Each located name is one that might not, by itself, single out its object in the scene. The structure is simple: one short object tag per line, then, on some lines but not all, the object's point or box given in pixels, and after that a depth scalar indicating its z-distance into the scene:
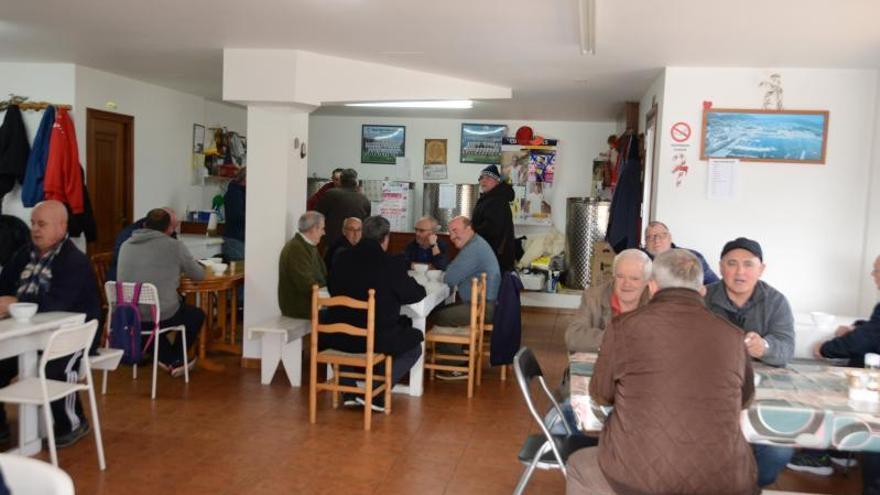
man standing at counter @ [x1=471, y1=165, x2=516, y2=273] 7.81
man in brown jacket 2.42
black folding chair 3.17
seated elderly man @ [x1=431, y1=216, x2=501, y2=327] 6.19
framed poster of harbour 5.90
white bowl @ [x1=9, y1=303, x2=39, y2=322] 4.03
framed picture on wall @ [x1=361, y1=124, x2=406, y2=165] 11.04
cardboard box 8.70
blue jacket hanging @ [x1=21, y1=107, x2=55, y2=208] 7.25
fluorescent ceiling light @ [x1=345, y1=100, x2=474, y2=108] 7.81
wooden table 6.29
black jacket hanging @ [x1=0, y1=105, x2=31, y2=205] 7.29
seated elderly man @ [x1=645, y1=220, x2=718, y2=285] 5.39
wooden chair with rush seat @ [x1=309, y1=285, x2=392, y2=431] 4.83
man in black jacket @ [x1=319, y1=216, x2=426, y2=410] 5.02
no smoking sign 6.10
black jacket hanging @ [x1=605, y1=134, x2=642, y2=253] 7.12
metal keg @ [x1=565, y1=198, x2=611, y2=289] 9.80
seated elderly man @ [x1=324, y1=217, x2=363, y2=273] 6.62
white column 6.44
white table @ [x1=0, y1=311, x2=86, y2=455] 3.89
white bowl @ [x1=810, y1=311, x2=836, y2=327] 4.56
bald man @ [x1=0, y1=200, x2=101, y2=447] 4.39
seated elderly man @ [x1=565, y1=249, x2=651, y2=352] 3.86
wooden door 7.83
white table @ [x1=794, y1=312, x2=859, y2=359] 4.57
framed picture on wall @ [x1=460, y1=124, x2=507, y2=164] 10.80
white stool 5.81
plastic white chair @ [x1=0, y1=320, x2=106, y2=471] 3.68
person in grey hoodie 5.71
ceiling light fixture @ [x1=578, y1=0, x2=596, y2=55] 3.95
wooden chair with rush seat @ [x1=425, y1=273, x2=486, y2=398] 5.76
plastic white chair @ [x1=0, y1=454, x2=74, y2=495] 1.82
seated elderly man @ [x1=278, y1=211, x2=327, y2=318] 5.91
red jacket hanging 7.21
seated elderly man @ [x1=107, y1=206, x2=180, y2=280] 6.28
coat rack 7.43
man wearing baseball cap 3.73
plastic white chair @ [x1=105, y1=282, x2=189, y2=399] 5.48
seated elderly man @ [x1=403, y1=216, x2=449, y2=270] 7.14
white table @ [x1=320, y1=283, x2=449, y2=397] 5.48
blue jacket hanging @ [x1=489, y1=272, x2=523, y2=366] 5.93
